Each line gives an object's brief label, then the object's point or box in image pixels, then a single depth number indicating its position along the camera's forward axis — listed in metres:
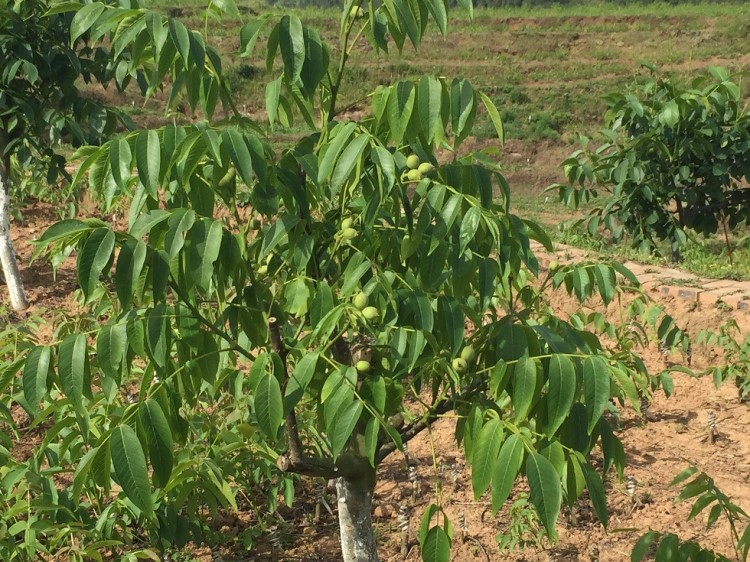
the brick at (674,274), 5.00
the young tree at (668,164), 5.43
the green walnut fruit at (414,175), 1.71
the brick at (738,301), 4.57
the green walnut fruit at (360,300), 1.63
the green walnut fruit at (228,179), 1.67
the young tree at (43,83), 4.29
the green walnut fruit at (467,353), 1.78
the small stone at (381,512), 3.22
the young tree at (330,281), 1.49
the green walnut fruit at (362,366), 1.68
